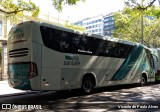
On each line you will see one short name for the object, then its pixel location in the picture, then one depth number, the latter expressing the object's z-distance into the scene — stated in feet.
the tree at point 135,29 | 146.00
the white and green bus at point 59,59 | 38.86
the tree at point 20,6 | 60.23
